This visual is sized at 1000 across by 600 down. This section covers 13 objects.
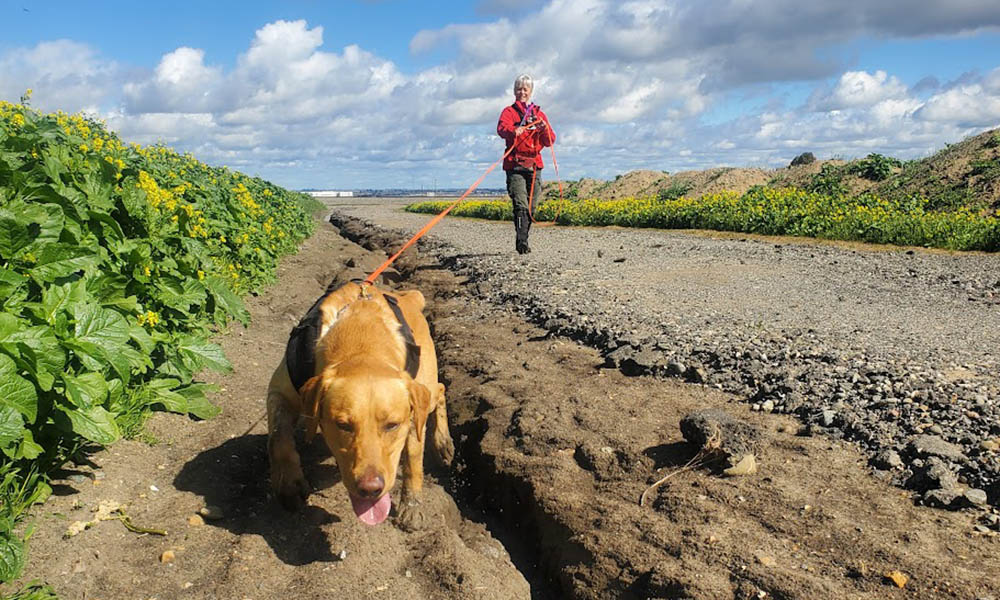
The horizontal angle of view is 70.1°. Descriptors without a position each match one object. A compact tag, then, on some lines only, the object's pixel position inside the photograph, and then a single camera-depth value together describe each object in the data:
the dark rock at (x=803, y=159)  31.32
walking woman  12.21
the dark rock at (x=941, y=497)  3.33
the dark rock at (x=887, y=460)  3.77
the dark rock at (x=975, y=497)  3.29
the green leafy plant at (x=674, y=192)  31.41
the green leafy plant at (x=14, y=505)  2.71
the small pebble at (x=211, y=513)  3.85
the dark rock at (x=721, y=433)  3.99
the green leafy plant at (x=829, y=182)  22.64
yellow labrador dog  3.23
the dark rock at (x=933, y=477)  3.46
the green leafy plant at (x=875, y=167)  22.88
